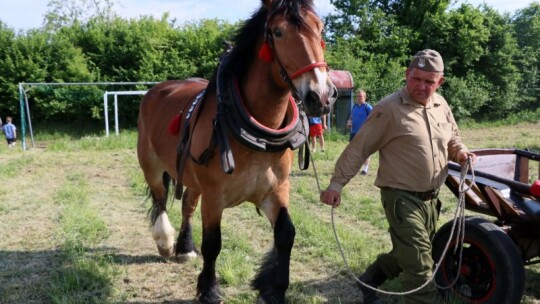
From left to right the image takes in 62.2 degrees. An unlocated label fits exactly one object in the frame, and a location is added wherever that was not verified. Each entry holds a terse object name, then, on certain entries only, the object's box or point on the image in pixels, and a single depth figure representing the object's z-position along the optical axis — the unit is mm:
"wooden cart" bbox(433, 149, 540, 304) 2605
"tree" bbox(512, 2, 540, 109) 24391
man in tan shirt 2502
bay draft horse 2389
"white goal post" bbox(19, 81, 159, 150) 13688
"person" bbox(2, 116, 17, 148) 14586
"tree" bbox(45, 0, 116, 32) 31281
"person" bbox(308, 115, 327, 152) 10219
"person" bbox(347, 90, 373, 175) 8930
